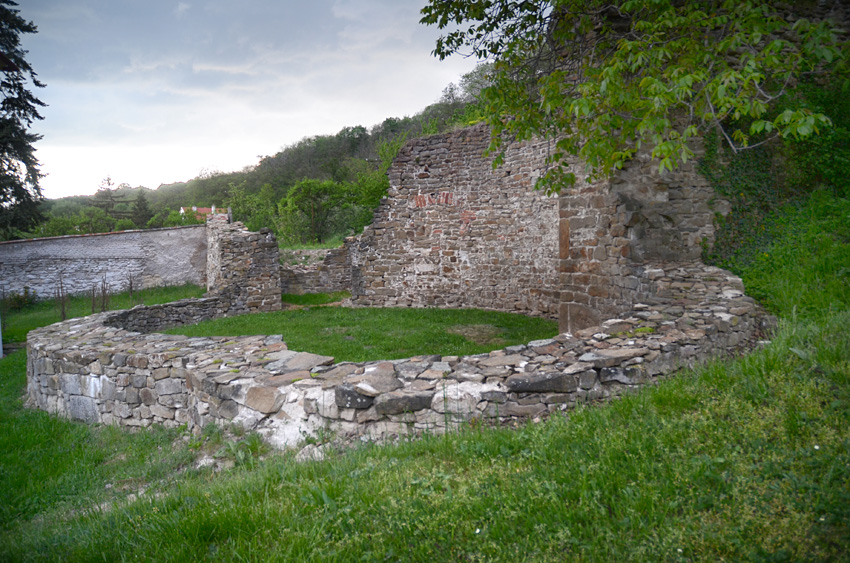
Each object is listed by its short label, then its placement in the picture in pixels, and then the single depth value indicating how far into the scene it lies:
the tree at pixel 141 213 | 35.62
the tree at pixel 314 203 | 26.84
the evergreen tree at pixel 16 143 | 14.91
